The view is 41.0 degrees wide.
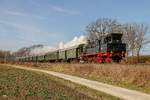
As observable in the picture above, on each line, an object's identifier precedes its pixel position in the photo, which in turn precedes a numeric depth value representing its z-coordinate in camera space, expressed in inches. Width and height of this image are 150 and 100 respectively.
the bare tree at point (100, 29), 2382.9
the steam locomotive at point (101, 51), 1090.7
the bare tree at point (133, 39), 2034.0
